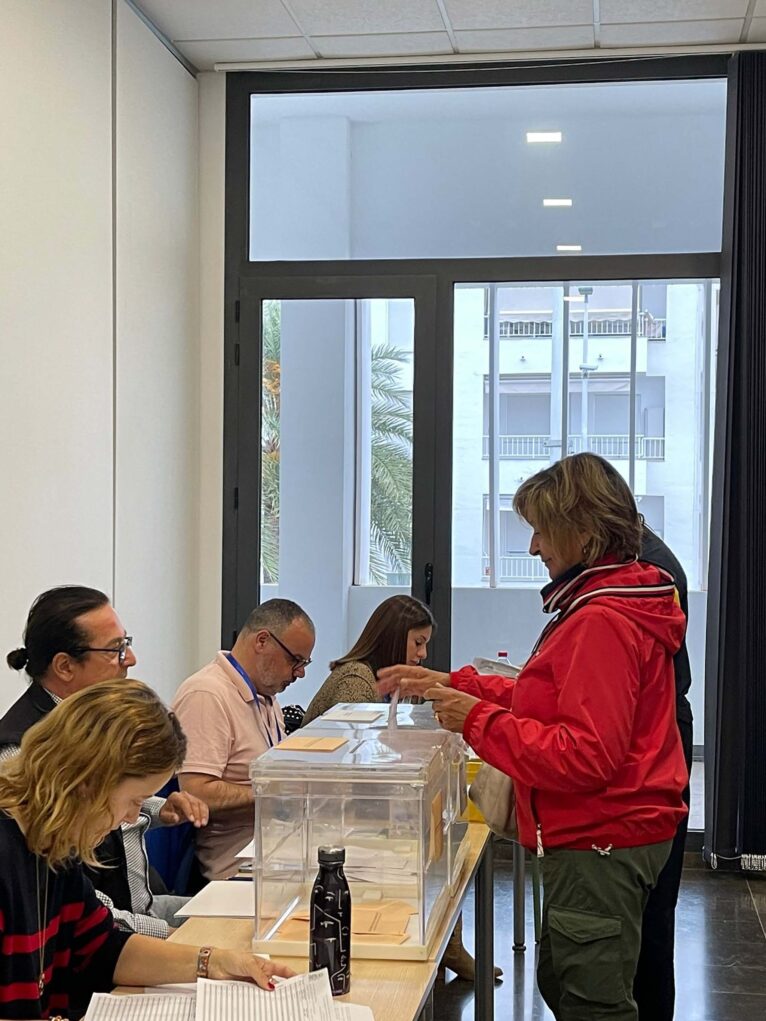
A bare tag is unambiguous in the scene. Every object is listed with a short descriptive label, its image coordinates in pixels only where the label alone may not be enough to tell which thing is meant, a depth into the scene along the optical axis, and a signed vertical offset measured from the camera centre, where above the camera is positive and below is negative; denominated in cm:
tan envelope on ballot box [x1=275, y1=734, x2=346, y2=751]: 218 -49
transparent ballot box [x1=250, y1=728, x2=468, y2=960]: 203 -62
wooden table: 182 -78
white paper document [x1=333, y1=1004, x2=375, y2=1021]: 169 -75
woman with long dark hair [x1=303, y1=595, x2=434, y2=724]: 362 -48
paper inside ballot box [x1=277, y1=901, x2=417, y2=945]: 202 -75
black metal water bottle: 181 -66
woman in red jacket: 216 -47
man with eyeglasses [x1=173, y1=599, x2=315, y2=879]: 296 -61
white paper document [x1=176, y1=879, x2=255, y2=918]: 223 -80
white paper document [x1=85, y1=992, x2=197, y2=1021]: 170 -75
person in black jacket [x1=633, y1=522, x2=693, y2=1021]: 285 -110
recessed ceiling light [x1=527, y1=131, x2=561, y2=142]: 508 +139
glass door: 515 +7
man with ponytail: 241 -40
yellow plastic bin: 292 -80
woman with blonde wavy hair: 171 -51
